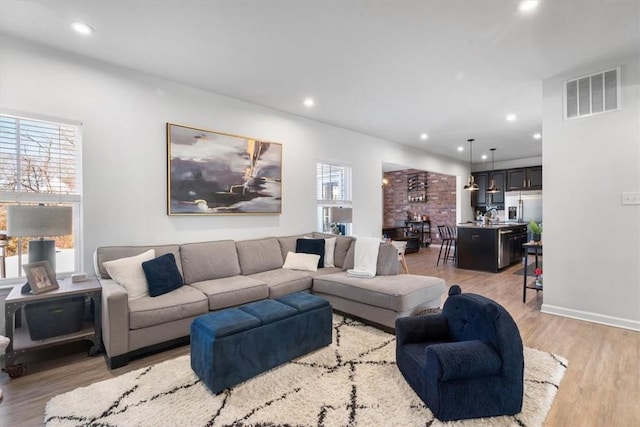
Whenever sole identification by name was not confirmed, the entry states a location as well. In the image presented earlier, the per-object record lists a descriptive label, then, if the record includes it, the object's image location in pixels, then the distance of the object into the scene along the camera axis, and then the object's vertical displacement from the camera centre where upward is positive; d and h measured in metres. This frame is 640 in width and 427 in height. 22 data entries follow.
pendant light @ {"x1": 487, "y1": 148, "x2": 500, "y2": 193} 7.69 +0.69
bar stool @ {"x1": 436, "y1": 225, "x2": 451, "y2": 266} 7.25 -0.52
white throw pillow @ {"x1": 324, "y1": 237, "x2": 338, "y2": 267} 4.26 -0.52
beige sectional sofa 2.49 -0.75
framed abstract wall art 3.62 +0.54
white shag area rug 1.79 -1.20
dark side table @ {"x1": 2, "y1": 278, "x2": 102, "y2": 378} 2.28 -0.95
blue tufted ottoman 2.05 -0.91
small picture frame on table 2.41 -0.49
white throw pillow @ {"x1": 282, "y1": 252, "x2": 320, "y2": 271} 4.03 -0.63
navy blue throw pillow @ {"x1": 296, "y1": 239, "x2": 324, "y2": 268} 4.20 -0.46
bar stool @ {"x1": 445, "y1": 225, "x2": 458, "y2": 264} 6.65 -0.59
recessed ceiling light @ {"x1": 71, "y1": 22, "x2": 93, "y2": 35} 2.50 +1.57
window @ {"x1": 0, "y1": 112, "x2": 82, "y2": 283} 2.72 +0.39
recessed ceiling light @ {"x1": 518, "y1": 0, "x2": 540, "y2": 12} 2.23 +1.54
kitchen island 5.97 -0.67
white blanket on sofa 3.58 -0.53
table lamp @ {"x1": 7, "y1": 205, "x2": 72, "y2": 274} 2.38 -0.07
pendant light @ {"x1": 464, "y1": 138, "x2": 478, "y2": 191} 7.25 +0.64
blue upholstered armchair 1.73 -0.91
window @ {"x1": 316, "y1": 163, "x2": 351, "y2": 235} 5.34 +0.41
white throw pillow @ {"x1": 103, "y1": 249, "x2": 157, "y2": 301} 2.75 -0.54
